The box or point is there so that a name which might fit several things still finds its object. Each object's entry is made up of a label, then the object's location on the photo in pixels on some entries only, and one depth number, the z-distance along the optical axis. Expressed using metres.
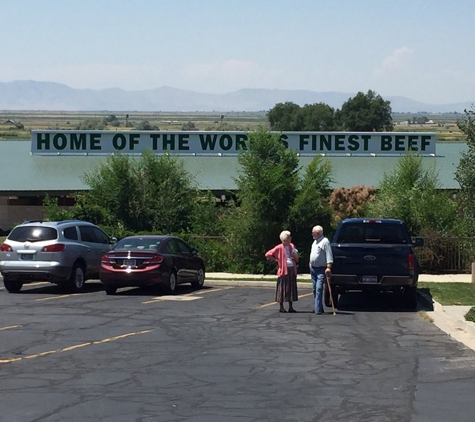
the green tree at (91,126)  176.75
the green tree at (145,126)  172.75
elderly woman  19.06
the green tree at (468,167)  25.95
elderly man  19.03
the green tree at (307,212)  30.17
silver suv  23.30
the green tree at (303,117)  128.50
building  45.56
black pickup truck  19.95
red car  22.53
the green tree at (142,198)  33.94
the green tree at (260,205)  30.23
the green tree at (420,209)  31.08
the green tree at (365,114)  125.00
